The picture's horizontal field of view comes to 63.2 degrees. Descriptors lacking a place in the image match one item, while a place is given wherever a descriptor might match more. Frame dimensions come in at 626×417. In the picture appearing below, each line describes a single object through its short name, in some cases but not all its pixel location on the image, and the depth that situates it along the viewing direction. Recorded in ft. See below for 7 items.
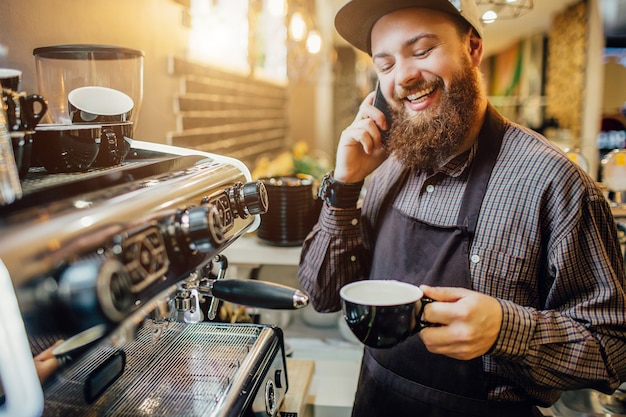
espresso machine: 1.65
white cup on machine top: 3.21
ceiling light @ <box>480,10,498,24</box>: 5.44
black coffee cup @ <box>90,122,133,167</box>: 2.81
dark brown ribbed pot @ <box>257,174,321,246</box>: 5.69
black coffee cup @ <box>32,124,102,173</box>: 2.63
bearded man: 3.29
